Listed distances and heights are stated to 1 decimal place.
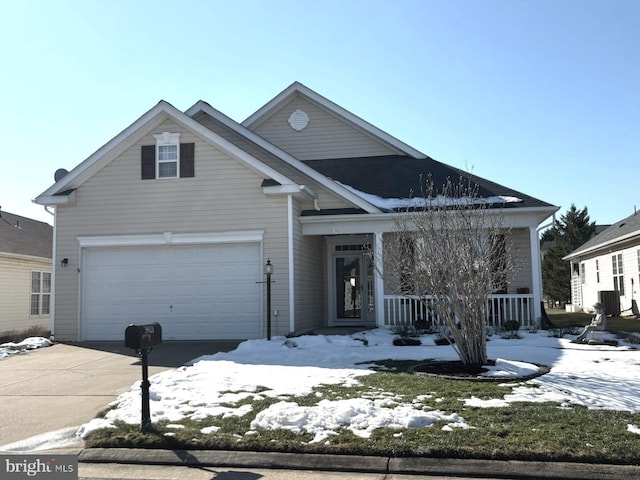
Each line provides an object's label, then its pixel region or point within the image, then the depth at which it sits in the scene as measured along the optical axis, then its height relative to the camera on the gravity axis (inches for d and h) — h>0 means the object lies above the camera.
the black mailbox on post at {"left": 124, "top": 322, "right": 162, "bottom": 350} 241.4 -21.4
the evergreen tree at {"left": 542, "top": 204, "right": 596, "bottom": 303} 1440.7 +74.1
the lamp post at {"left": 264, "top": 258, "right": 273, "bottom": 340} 498.5 -3.4
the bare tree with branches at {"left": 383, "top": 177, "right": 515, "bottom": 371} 347.9 +8.8
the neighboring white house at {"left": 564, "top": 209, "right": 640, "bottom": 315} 824.3 +21.2
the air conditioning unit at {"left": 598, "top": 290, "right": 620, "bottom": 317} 876.0 -32.4
